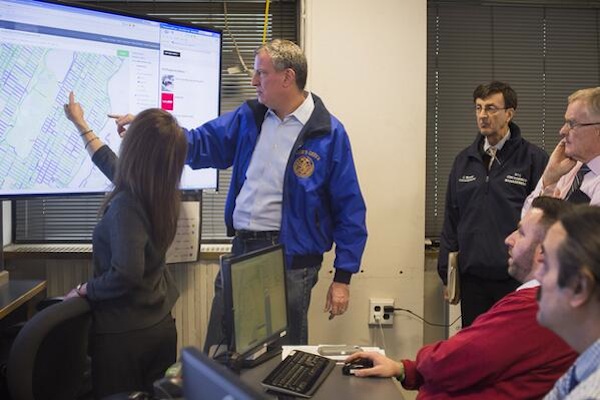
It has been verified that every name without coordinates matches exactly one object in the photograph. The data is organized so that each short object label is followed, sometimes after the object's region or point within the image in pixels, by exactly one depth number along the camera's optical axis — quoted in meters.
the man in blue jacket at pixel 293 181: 2.44
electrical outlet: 3.04
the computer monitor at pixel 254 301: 1.56
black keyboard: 1.57
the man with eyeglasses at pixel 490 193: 2.77
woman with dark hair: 1.91
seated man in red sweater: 1.48
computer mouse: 1.71
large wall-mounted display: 2.29
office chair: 1.75
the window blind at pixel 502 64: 3.38
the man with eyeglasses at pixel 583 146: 2.13
